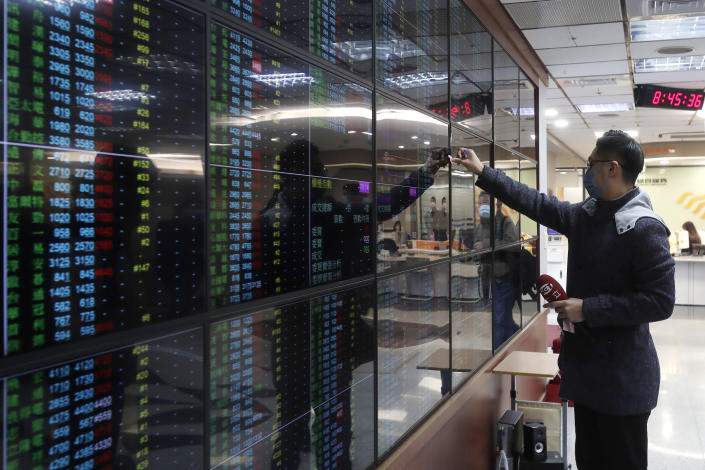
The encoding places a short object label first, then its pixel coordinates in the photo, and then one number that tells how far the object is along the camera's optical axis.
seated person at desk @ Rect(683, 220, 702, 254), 10.57
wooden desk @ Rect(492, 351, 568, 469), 3.23
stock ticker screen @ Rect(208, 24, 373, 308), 1.28
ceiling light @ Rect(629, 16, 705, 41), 4.36
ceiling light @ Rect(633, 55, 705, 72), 5.48
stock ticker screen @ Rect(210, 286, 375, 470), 1.31
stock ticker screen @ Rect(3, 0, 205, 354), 0.87
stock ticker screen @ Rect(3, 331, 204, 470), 0.88
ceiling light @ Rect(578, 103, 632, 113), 8.00
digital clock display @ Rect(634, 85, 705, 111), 6.23
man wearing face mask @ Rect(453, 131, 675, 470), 2.05
